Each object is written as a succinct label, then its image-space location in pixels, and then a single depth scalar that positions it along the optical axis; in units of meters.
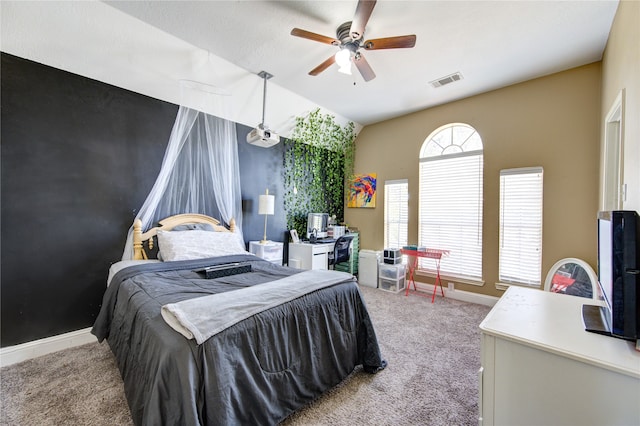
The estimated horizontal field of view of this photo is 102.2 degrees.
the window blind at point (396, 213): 4.42
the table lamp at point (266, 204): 3.71
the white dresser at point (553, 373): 0.92
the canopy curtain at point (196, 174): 2.74
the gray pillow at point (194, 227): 2.94
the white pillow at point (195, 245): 2.60
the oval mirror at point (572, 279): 2.72
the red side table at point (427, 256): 3.72
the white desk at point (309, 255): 4.00
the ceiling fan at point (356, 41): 1.82
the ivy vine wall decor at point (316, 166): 4.39
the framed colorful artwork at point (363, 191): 4.82
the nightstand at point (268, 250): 3.63
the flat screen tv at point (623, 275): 1.00
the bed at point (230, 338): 1.14
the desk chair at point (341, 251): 4.25
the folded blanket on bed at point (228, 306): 1.23
